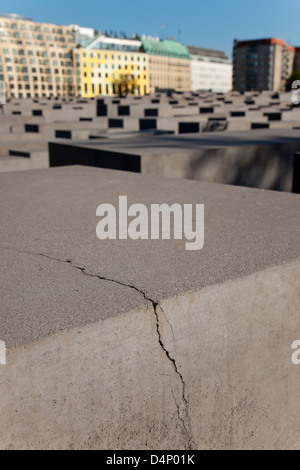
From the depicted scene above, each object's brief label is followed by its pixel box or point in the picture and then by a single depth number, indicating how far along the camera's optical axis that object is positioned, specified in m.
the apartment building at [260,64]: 127.19
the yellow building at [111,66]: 95.00
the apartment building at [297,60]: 145.05
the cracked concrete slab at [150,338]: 1.67
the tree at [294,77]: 88.44
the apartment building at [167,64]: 106.75
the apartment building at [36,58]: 88.44
